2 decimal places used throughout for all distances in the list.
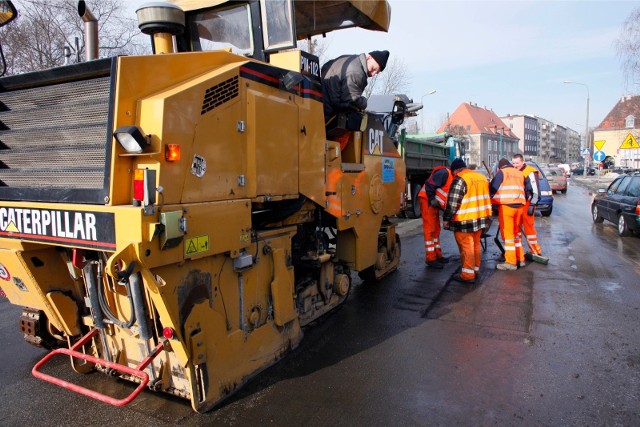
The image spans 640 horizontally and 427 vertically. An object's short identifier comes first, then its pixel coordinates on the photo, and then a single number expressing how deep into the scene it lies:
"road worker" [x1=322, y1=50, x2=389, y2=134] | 4.14
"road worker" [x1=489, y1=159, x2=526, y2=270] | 6.84
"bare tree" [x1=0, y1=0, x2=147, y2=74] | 13.62
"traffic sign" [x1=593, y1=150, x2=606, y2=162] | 22.62
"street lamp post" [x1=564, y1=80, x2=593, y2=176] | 33.23
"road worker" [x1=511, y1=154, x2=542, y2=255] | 7.28
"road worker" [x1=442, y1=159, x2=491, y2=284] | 6.23
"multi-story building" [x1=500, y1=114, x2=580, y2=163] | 105.19
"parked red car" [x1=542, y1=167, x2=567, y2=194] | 23.73
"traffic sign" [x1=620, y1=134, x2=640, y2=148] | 17.98
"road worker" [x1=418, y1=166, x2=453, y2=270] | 6.82
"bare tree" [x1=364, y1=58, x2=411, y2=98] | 20.97
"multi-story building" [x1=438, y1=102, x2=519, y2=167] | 75.56
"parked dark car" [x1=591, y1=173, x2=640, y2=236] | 9.76
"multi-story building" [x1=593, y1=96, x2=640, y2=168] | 60.28
